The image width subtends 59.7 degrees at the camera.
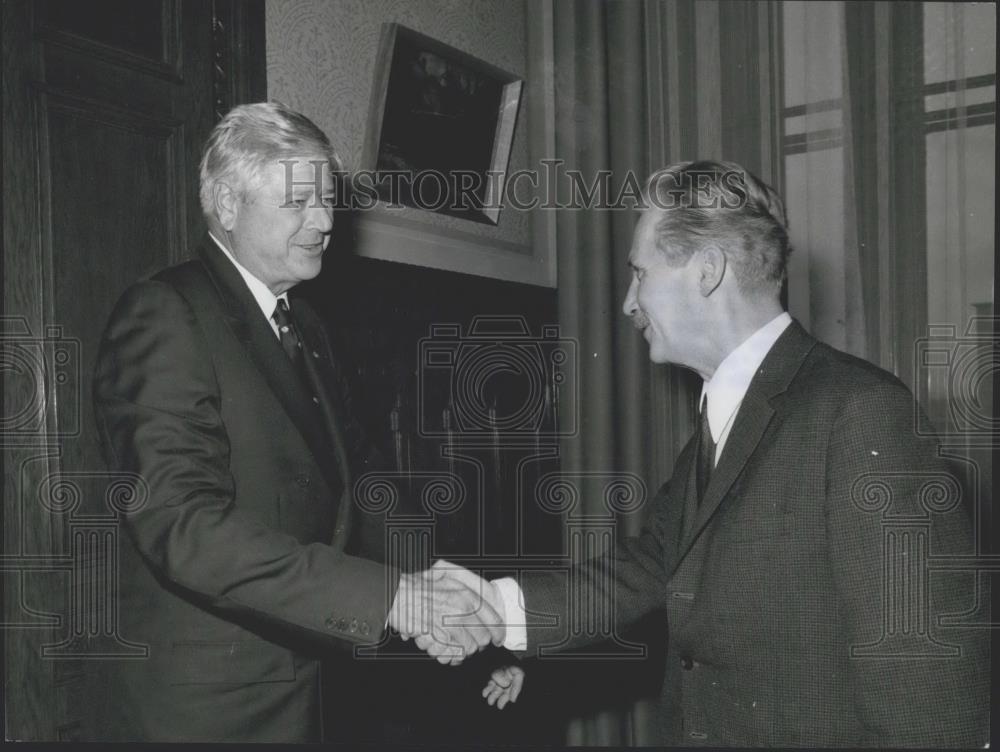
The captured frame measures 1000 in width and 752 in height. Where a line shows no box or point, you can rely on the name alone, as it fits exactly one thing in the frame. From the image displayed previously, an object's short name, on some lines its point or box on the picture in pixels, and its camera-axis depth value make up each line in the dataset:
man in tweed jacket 1.13
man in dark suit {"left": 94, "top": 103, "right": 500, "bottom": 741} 1.25
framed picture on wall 1.97
